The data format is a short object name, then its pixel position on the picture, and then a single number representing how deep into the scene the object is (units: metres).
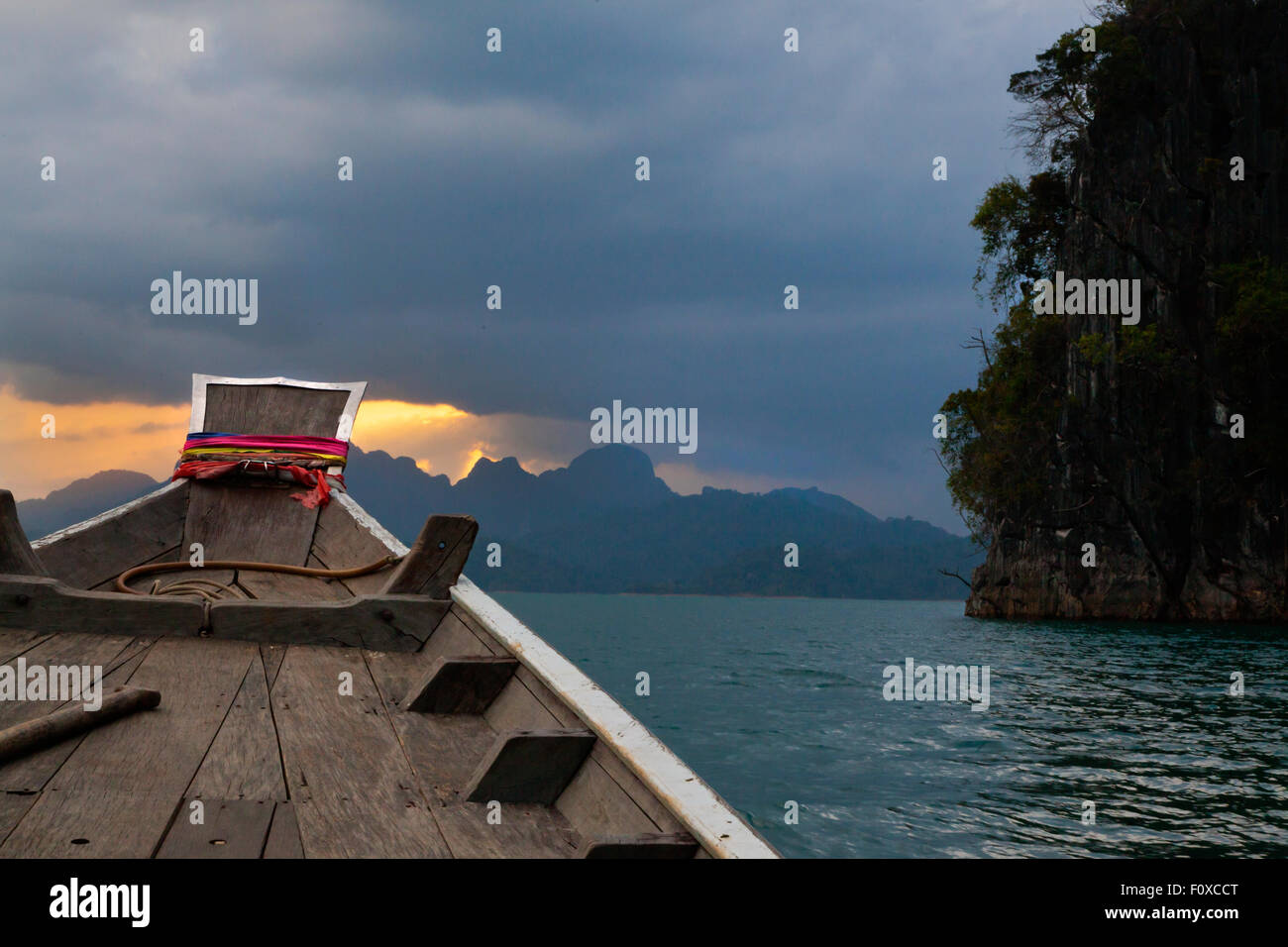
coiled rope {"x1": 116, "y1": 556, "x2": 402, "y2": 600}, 4.27
